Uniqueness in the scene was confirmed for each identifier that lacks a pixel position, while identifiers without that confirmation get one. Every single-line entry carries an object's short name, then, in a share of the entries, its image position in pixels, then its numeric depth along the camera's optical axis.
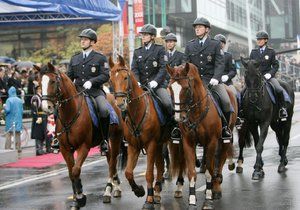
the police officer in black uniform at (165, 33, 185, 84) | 12.84
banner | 28.84
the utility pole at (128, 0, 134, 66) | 26.53
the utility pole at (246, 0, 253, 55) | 53.88
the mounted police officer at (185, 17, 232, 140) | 11.76
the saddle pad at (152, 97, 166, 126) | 11.33
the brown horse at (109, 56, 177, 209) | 10.77
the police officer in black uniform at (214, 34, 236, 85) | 14.83
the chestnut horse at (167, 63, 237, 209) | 10.11
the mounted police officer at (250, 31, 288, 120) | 14.95
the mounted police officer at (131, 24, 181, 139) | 11.71
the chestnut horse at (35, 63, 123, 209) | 10.84
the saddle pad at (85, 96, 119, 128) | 11.51
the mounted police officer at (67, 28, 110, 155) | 11.77
